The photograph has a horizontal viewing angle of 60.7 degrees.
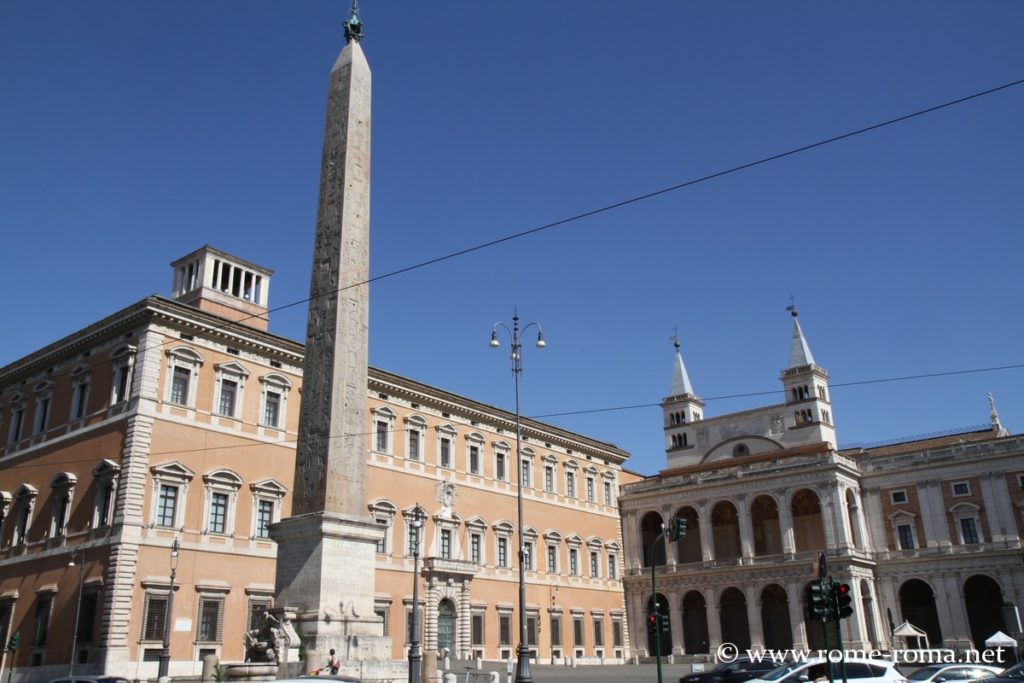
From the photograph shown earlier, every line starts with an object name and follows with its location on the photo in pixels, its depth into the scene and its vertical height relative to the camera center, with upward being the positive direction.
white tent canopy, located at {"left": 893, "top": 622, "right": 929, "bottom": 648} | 37.91 +0.67
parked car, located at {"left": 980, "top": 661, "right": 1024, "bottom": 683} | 15.54 -0.54
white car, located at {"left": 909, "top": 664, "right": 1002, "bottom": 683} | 17.94 -0.52
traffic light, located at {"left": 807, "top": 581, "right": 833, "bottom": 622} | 13.91 +0.71
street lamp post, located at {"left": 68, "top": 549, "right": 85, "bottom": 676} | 24.42 +2.48
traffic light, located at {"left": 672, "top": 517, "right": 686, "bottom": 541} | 20.92 +2.82
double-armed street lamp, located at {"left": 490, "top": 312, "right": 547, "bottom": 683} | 17.33 +1.06
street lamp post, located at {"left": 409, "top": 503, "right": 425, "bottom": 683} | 16.69 +0.23
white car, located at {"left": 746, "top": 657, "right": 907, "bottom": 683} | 15.68 -0.40
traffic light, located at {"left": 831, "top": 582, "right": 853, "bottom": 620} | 13.93 +0.74
